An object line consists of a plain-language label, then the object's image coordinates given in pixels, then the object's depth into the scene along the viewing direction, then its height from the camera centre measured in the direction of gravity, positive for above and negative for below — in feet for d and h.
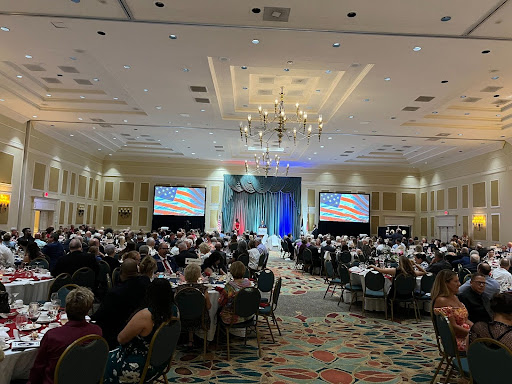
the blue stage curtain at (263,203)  83.35 +5.11
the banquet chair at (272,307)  19.51 -4.01
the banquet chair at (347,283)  26.99 -3.57
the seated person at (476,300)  15.90 -2.64
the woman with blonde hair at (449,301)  13.46 -2.31
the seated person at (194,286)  16.71 -2.63
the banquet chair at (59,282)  16.59 -2.65
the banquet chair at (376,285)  24.66 -3.29
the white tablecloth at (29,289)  18.16 -3.31
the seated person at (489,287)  16.93 -2.20
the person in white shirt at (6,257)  24.75 -2.48
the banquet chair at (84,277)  19.07 -2.75
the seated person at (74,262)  20.47 -2.17
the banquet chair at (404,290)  23.86 -3.43
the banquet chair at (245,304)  16.80 -3.30
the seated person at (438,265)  27.02 -2.13
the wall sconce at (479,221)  62.28 +2.28
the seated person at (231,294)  17.51 -3.03
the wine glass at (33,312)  11.77 -2.79
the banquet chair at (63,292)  14.64 -2.66
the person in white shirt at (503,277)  22.58 -2.38
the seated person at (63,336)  8.54 -2.56
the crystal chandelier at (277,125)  46.42 +13.42
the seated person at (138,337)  10.20 -2.92
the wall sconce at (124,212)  82.53 +2.01
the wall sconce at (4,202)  49.21 +1.91
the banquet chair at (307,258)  43.59 -3.16
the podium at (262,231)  80.13 -0.77
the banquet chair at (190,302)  16.09 -3.12
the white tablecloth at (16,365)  9.11 -3.43
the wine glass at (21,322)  10.88 -2.89
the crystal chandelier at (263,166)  79.91 +12.51
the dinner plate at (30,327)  10.84 -2.97
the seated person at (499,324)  10.27 -2.32
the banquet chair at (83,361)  8.06 -2.94
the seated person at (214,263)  25.15 -2.39
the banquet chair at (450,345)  12.16 -3.47
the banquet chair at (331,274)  29.60 -3.32
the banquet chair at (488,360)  9.27 -2.95
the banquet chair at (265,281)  21.81 -2.93
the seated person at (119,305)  12.30 -2.63
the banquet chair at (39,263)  22.99 -2.57
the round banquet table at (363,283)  25.17 -3.45
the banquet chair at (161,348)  10.06 -3.24
